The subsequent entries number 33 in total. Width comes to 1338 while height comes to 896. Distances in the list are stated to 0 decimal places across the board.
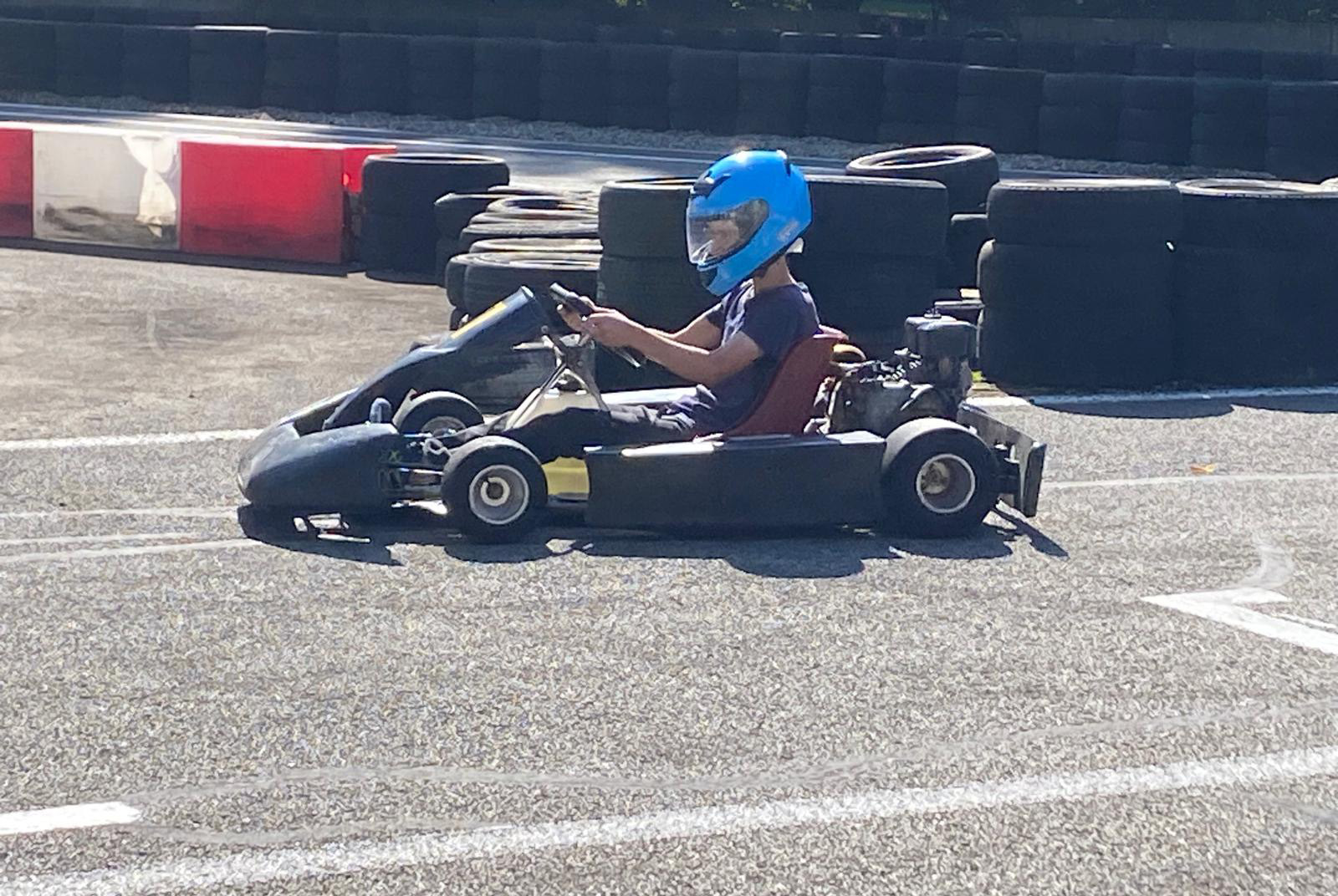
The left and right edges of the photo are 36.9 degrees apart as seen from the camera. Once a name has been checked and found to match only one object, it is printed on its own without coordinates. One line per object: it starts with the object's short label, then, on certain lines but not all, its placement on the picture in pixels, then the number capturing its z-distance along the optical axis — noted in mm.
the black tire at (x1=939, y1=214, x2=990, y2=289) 11344
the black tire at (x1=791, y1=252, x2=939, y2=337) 9250
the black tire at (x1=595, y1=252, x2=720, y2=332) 9109
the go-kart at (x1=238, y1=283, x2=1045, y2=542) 6188
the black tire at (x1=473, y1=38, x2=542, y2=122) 23797
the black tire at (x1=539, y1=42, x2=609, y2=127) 23484
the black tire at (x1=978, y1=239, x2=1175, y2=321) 9578
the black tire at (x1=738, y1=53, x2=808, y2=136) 22062
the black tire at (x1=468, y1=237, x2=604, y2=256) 10617
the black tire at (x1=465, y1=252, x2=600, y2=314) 9758
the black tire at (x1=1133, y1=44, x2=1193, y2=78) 25250
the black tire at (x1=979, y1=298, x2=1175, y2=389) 9617
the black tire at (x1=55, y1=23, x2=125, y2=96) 26062
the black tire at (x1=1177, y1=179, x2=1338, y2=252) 9648
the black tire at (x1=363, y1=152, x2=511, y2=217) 13453
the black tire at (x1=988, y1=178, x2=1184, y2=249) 9523
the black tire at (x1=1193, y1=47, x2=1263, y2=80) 25058
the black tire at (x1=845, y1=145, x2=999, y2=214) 11656
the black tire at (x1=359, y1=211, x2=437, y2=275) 13508
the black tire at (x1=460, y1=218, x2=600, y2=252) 11039
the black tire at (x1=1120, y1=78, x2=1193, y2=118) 20266
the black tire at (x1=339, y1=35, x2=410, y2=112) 24391
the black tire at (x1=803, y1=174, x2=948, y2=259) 9195
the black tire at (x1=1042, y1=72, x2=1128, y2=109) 20625
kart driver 6465
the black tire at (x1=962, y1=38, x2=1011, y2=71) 25656
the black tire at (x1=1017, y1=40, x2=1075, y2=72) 25562
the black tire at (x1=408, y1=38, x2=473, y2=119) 24078
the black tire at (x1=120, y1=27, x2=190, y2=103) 25578
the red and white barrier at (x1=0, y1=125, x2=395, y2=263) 14109
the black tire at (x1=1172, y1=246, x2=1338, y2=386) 9641
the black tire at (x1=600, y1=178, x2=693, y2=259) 9086
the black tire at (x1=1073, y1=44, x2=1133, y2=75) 25547
